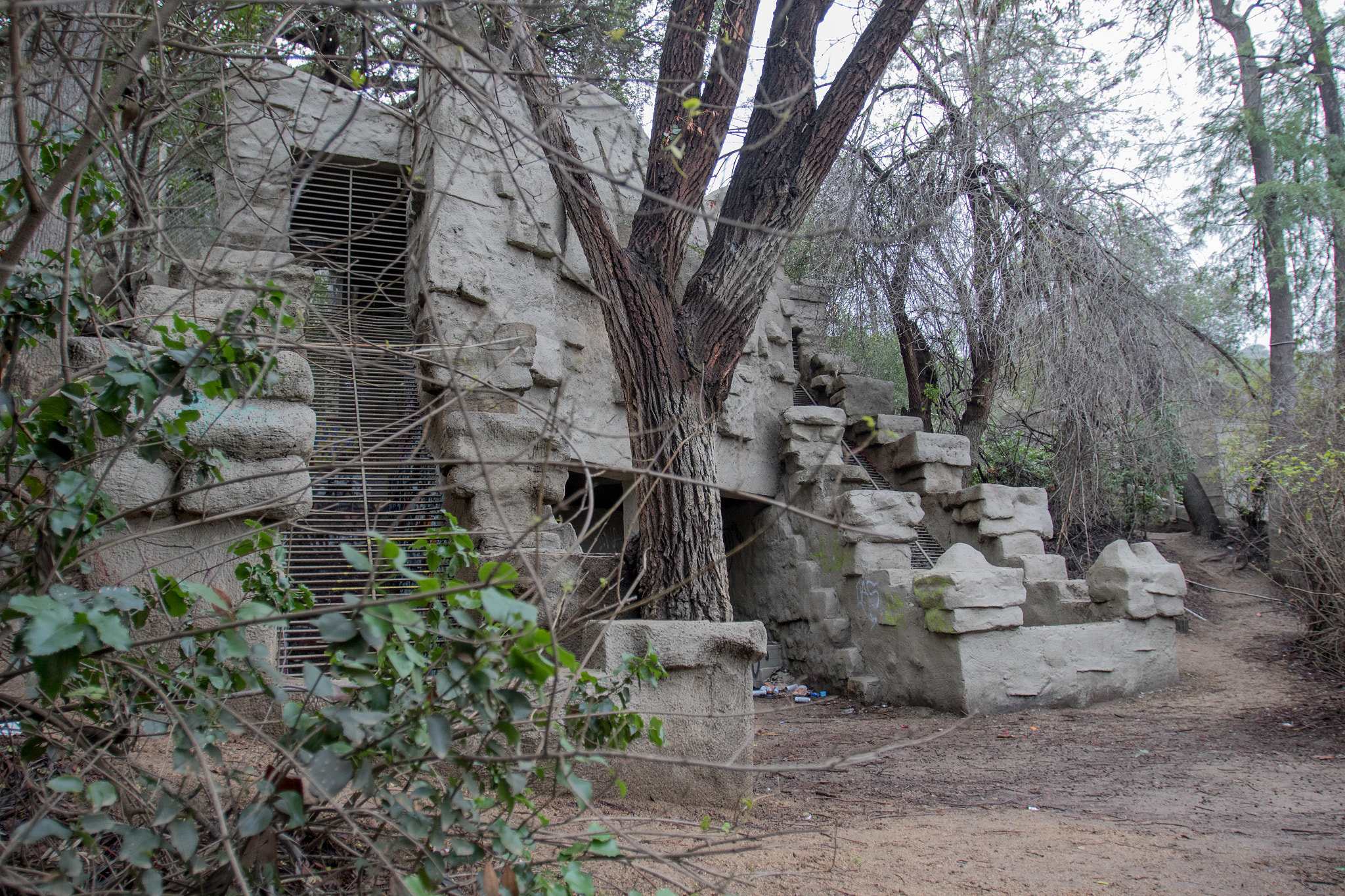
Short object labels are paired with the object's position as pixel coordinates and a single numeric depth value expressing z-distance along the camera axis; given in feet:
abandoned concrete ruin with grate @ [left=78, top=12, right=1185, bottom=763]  14.37
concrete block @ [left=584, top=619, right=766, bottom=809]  9.99
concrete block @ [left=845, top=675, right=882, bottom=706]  17.54
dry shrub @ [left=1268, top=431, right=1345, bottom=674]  14.99
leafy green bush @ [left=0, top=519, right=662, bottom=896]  4.23
